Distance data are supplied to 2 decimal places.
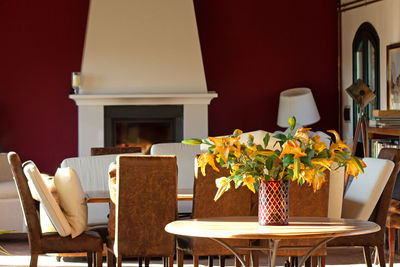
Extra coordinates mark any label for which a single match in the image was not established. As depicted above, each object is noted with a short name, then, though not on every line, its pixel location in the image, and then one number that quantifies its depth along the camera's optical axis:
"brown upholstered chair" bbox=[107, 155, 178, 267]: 6.16
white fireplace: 12.90
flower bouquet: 4.70
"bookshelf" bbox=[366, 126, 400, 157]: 9.63
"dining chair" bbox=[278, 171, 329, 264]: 6.12
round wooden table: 4.42
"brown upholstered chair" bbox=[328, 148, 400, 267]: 6.44
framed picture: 11.17
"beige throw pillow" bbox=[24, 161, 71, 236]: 6.20
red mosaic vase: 4.83
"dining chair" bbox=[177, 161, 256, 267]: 6.24
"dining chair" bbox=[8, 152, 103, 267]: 6.31
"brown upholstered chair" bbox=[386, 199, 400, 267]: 7.54
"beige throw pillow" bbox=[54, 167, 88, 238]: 6.33
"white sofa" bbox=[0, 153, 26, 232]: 9.65
